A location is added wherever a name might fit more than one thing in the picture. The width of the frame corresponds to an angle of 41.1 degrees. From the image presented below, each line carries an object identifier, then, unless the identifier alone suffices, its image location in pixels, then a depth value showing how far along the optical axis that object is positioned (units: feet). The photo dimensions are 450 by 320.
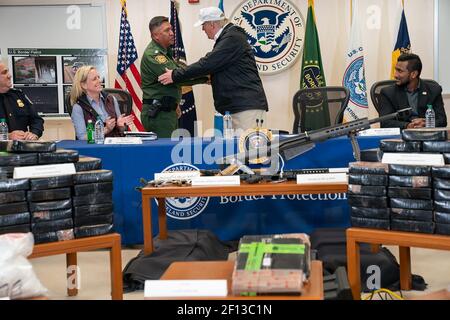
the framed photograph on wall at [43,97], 21.50
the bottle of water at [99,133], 13.53
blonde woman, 14.55
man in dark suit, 15.79
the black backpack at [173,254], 10.43
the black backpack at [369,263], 9.94
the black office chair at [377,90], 16.59
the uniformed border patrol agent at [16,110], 14.35
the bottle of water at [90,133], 13.65
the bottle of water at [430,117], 14.72
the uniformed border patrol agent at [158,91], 17.03
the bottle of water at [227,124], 13.79
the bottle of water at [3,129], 13.15
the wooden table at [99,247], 7.36
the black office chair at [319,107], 16.49
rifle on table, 11.27
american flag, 20.93
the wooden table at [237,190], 10.06
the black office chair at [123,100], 16.88
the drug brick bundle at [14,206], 7.08
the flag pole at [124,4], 20.94
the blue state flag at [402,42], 20.97
